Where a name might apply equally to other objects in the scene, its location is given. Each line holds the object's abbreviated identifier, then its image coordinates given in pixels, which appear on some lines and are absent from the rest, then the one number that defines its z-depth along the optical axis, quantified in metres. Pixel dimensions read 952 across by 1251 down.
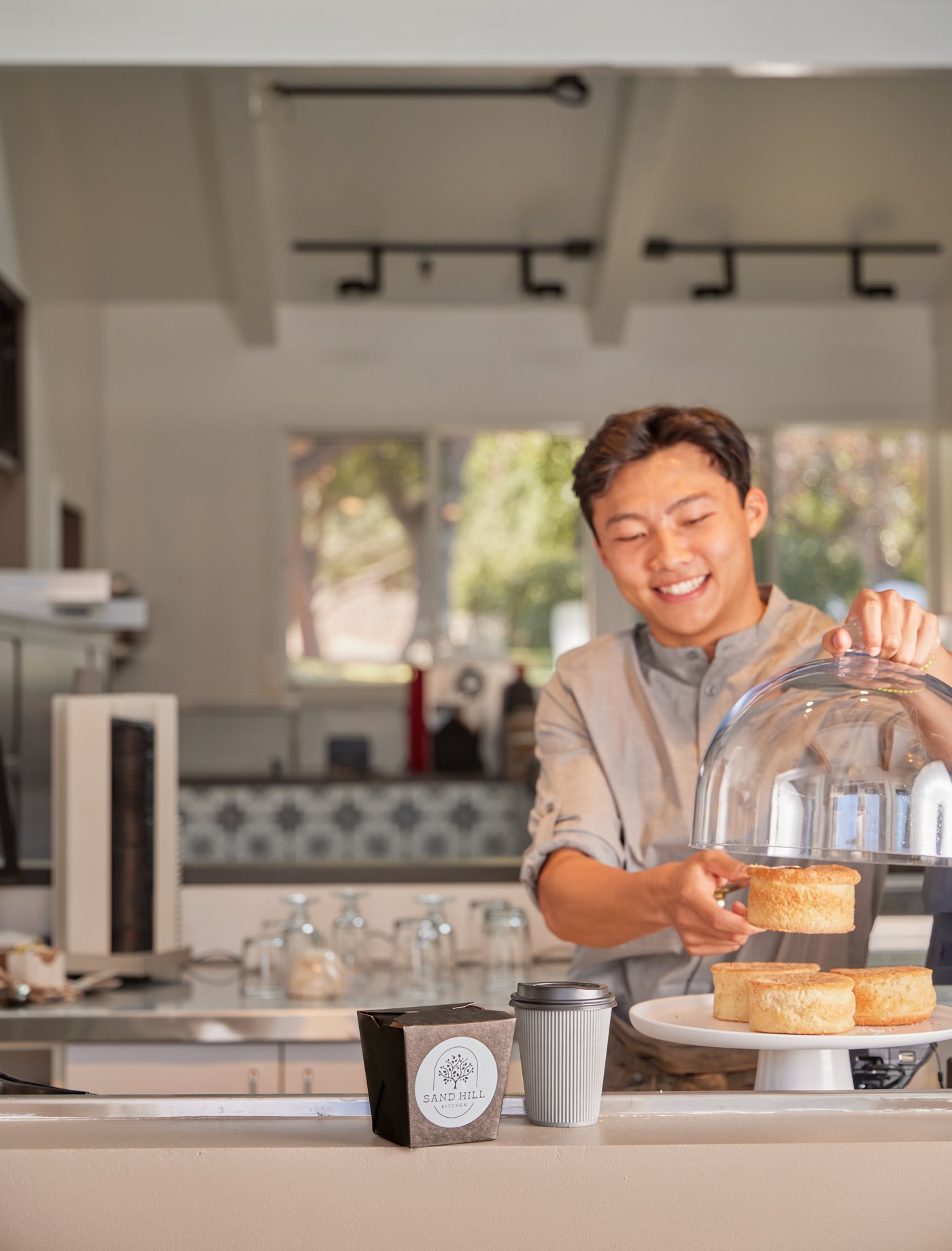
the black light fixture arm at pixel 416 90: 6.04
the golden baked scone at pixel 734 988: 1.26
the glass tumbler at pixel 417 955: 2.34
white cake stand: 1.14
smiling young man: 1.54
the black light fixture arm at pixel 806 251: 7.22
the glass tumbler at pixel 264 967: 2.33
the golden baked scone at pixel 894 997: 1.21
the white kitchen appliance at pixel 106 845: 2.43
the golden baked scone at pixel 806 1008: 1.17
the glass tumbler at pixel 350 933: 2.41
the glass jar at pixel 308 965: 2.27
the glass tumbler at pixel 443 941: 2.36
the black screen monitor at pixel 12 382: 6.05
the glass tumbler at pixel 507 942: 2.42
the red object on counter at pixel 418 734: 6.64
